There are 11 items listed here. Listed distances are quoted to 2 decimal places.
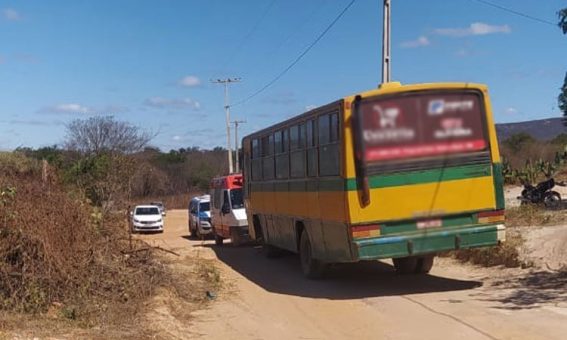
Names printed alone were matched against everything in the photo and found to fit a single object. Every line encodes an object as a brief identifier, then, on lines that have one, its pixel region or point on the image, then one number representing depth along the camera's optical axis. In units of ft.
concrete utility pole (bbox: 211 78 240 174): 214.10
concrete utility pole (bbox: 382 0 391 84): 73.31
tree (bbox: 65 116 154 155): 241.55
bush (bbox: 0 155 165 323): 34.04
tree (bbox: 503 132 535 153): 211.29
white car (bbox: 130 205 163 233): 137.90
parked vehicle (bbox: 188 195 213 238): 112.37
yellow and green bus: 37.70
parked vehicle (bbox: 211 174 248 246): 78.54
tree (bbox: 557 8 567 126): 76.43
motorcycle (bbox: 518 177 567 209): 89.86
